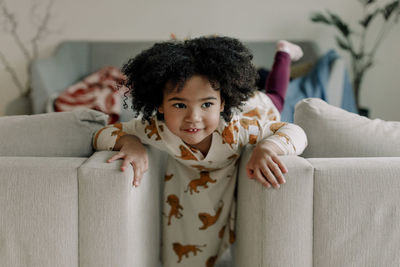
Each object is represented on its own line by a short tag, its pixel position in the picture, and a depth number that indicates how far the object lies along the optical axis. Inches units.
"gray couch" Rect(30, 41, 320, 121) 133.1
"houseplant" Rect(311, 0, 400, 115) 122.3
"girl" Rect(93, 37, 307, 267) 44.8
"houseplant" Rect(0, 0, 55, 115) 139.0
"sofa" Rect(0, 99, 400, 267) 39.0
